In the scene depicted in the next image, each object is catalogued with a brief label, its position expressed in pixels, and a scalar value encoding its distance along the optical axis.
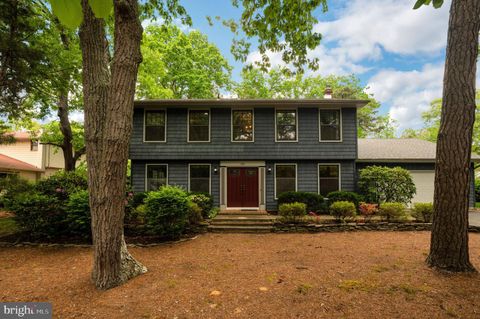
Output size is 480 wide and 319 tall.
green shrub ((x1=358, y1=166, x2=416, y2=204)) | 9.91
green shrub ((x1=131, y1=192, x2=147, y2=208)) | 10.11
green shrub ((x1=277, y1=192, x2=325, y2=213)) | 10.10
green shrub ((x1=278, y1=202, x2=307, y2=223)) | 7.93
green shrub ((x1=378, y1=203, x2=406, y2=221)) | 7.98
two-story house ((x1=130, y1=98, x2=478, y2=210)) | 10.74
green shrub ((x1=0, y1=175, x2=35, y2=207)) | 8.58
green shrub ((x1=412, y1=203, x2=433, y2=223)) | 8.05
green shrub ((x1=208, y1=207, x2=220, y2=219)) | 9.02
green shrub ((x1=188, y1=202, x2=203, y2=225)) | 7.91
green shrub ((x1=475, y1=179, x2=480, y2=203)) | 16.14
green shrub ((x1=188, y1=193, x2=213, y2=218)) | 9.24
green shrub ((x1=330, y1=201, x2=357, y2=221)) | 8.02
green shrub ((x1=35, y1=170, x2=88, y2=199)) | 7.43
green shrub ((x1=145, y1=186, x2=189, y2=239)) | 6.57
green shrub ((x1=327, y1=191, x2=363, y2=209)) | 9.83
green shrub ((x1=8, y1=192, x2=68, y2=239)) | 6.28
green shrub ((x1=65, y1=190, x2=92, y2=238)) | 6.25
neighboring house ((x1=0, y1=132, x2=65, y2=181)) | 18.86
